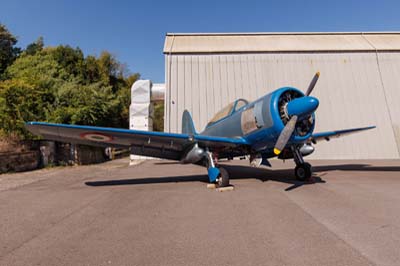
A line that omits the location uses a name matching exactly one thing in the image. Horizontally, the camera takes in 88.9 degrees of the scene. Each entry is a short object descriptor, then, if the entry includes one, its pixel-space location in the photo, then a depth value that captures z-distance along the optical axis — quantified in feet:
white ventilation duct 53.16
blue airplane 16.02
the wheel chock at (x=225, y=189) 16.80
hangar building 51.72
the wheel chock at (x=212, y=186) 18.22
